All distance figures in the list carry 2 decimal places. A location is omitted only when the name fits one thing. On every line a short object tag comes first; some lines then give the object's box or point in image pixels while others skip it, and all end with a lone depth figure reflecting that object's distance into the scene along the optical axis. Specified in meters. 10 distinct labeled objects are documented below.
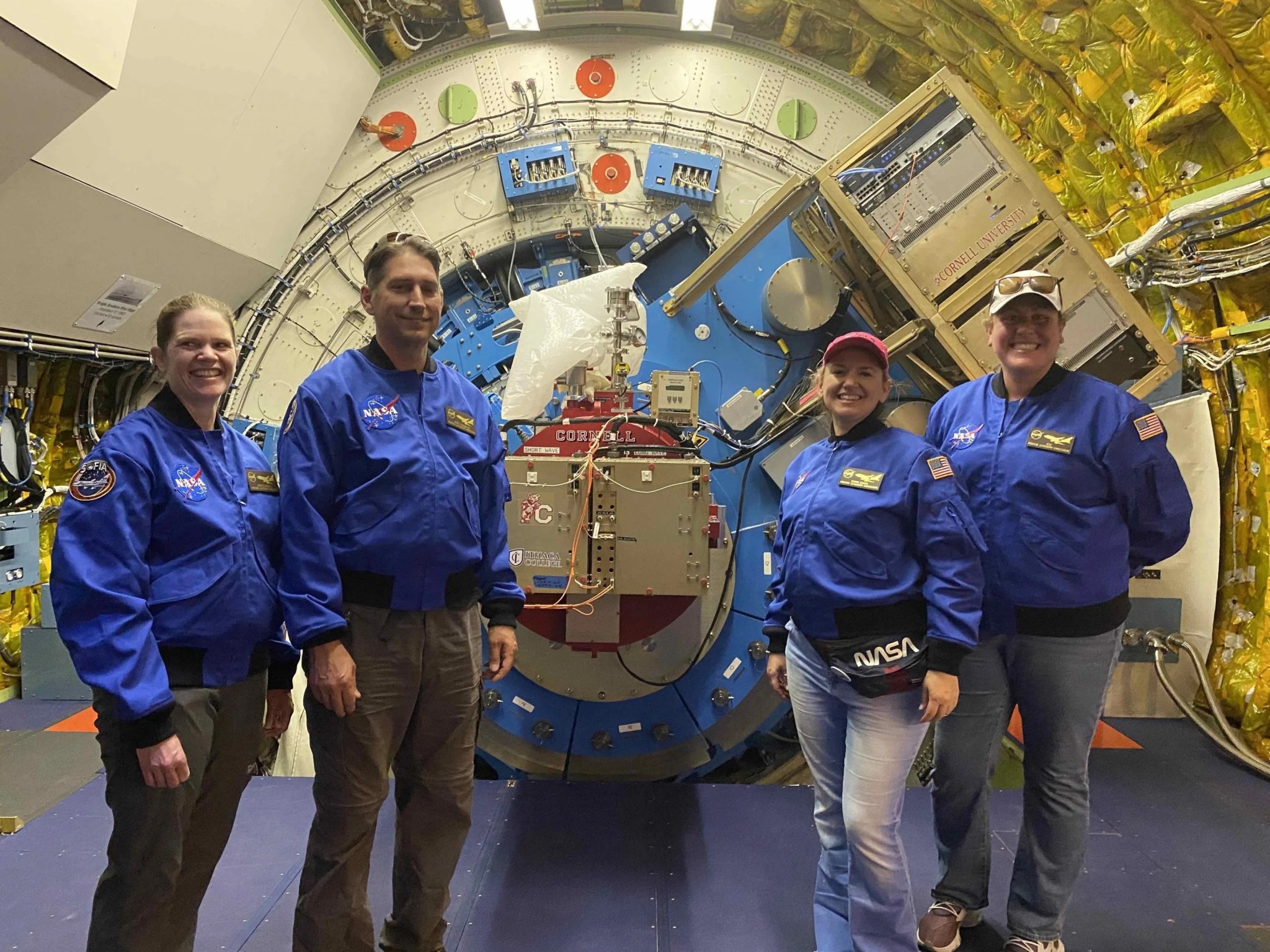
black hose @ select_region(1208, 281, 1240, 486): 3.52
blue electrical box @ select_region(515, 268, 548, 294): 4.91
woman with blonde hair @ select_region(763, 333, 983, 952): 1.78
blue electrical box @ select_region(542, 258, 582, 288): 4.84
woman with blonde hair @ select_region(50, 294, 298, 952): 1.46
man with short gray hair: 1.70
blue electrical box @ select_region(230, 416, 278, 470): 4.71
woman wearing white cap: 1.96
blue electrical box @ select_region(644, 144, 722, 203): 4.60
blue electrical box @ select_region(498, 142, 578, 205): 4.64
